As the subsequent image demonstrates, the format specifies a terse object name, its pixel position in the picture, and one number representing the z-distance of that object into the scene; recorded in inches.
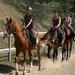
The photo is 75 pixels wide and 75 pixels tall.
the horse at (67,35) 471.8
